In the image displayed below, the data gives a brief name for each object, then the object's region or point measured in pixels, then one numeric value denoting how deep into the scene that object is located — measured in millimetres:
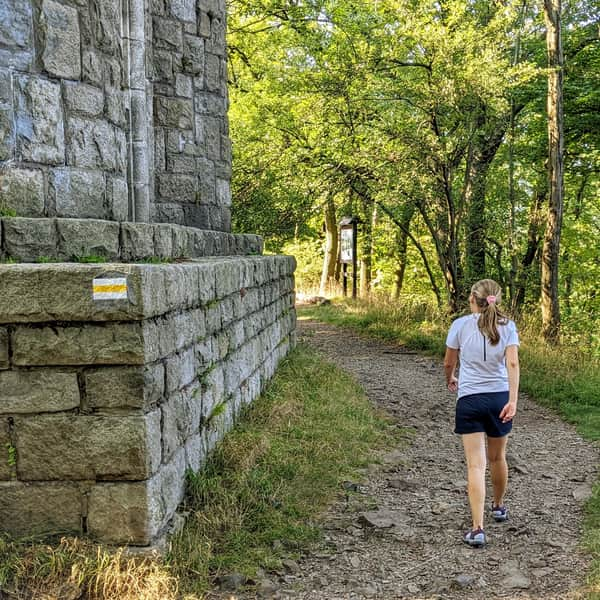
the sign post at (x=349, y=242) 18156
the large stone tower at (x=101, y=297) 3539
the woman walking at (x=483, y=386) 4473
